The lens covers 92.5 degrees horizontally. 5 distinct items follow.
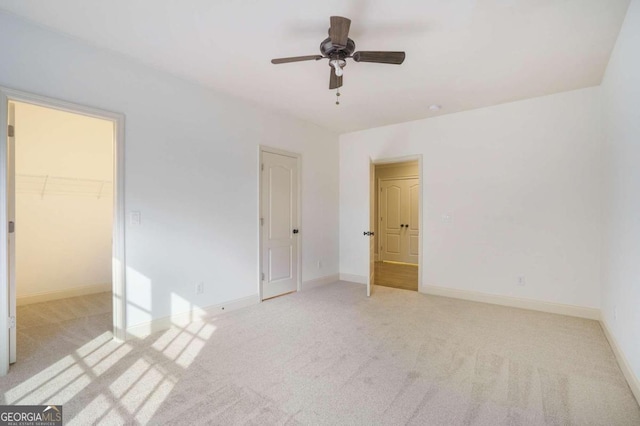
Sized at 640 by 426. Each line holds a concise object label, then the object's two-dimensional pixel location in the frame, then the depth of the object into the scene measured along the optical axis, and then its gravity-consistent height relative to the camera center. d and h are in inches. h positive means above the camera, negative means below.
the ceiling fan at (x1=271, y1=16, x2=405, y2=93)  85.0 +46.7
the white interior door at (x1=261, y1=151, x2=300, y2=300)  167.0 -7.2
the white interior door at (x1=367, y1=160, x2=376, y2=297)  174.4 -5.8
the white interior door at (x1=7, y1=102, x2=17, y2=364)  91.3 -6.4
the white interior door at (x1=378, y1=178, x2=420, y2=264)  290.7 -7.7
